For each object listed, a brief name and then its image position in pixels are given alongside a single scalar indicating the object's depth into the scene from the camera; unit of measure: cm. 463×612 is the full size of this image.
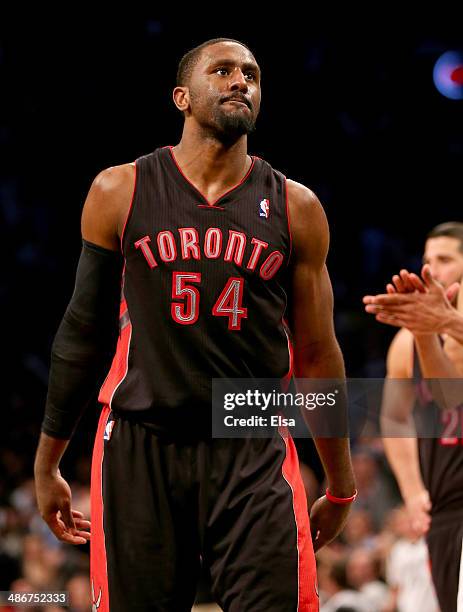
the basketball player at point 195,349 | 511
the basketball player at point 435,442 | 828
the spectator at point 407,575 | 1021
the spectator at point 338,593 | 1133
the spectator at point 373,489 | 1406
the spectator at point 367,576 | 1176
